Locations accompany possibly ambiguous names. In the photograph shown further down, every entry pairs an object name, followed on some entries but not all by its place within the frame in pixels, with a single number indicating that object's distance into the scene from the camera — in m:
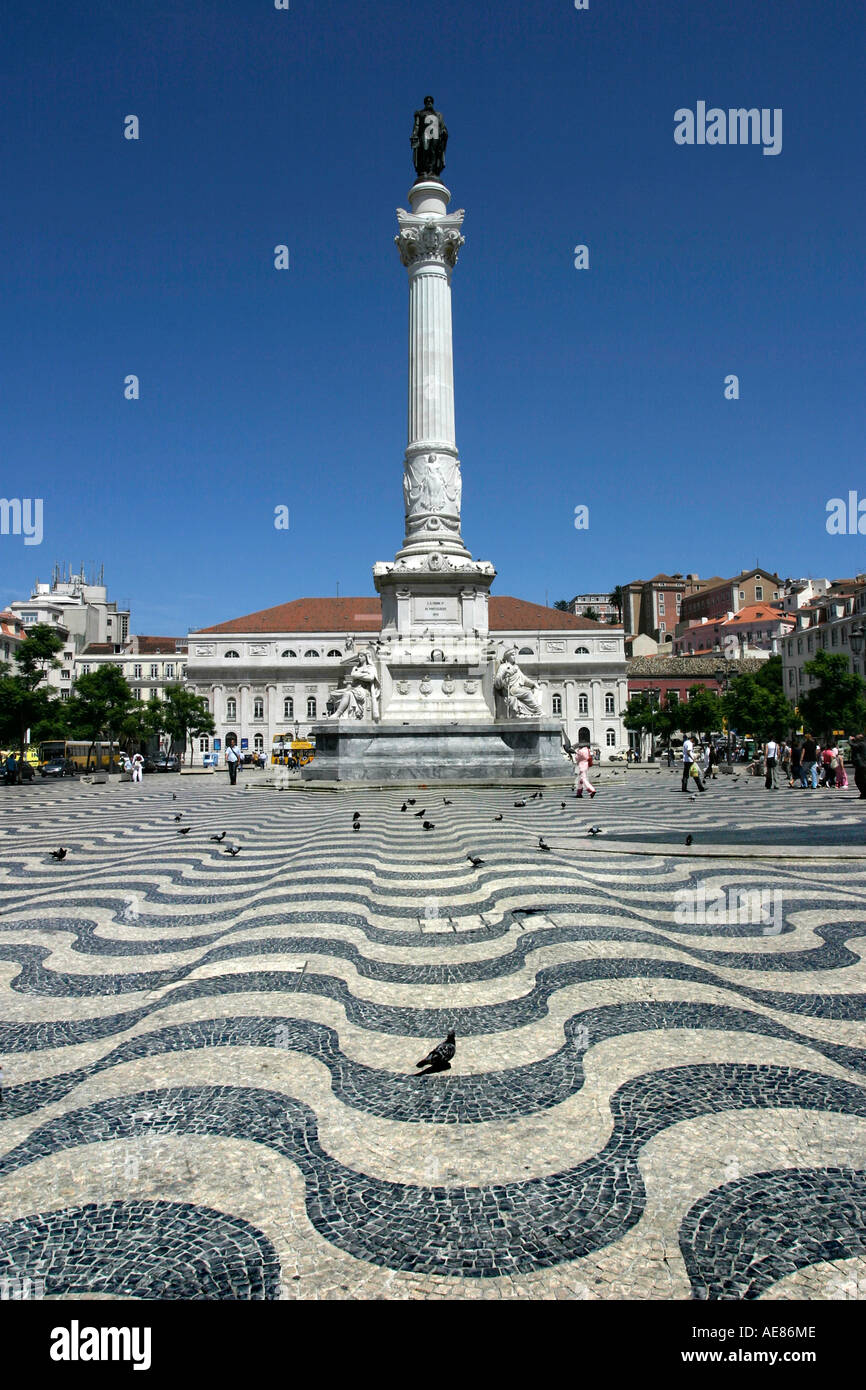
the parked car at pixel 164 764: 46.56
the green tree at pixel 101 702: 40.88
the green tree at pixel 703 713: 50.53
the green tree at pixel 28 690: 32.38
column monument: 18.98
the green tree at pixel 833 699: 37.28
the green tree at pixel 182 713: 51.38
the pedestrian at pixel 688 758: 19.92
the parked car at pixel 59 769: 38.66
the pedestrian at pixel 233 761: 24.81
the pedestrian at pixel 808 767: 22.06
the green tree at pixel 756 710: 40.06
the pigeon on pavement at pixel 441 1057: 2.88
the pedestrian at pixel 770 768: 21.73
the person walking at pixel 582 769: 16.23
